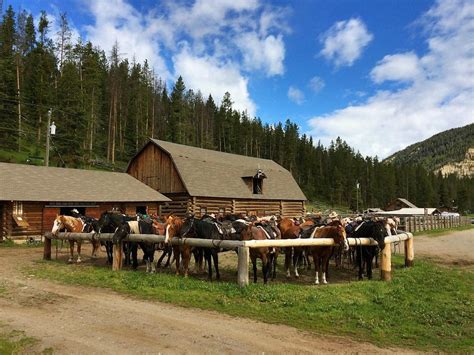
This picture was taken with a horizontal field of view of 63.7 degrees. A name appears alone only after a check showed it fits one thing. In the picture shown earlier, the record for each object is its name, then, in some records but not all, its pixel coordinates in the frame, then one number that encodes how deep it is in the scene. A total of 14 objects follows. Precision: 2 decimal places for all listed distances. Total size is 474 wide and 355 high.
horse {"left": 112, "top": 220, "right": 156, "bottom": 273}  13.47
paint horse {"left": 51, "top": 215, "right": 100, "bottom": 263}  15.51
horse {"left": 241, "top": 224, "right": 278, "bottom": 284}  11.38
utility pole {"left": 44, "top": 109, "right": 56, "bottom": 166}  30.41
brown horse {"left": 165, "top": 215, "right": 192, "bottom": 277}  12.16
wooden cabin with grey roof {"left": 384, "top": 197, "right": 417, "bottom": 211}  89.23
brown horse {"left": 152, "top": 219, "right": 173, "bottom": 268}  14.12
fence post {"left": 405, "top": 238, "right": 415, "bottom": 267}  15.03
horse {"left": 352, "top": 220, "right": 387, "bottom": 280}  12.42
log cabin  23.55
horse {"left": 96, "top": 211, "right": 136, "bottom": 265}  14.96
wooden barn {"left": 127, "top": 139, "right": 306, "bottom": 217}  35.00
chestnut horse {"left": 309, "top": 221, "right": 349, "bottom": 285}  11.48
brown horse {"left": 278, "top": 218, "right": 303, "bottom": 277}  13.04
